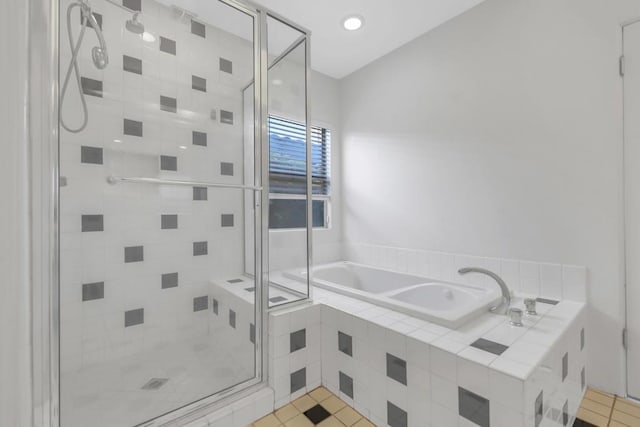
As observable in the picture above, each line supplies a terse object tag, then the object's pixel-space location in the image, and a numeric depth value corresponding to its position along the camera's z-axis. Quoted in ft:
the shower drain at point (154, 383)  4.80
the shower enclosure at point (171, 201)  4.70
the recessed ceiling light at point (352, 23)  6.95
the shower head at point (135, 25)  5.34
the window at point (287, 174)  5.62
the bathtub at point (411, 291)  4.59
